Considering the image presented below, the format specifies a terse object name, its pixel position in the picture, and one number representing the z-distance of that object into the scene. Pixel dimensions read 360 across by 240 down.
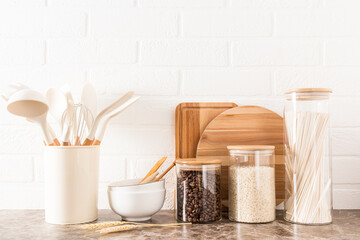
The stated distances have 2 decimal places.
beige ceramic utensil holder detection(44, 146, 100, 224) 0.83
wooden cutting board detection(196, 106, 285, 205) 0.98
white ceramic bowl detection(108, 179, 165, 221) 0.84
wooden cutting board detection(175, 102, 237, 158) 1.00
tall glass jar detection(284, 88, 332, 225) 0.83
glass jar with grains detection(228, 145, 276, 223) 0.82
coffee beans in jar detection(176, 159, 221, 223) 0.83
